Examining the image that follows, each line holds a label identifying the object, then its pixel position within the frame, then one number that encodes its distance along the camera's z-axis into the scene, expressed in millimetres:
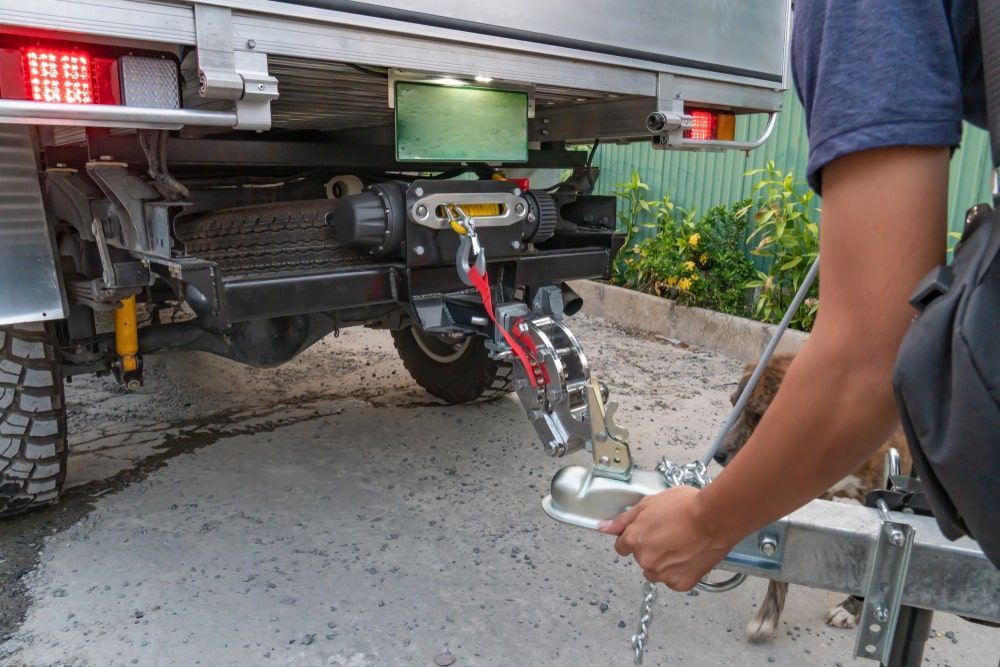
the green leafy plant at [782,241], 5121
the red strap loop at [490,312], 2217
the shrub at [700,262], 5652
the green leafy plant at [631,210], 6656
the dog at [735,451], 2238
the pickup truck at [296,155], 1809
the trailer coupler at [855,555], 950
